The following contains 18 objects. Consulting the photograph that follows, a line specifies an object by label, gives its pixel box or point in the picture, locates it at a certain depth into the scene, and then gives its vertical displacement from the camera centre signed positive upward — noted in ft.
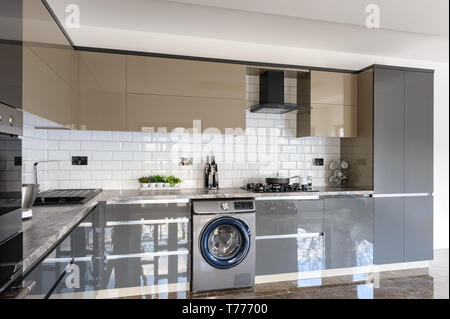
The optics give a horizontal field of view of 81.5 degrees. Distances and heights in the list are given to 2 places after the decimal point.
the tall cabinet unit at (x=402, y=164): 10.06 -0.11
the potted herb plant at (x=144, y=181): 9.67 -0.77
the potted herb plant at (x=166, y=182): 9.87 -0.82
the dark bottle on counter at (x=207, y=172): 10.31 -0.45
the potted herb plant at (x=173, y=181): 9.92 -0.78
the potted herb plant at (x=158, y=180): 9.81 -0.74
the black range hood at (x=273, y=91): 10.20 +2.77
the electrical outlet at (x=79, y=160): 9.52 +0.01
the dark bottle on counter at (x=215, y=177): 10.27 -0.64
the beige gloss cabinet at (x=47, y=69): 5.05 +2.16
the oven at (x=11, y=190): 3.31 -0.43
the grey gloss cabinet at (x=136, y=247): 7.76 -2.68
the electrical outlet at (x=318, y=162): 11.62 -0.04
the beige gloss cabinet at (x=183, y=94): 8.98 +2.37
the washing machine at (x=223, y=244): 8.32 -2.73
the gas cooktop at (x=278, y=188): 9.43 -1.02
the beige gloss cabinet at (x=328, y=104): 10.45 +2.32
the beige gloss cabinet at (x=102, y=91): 8.55 +2.30
